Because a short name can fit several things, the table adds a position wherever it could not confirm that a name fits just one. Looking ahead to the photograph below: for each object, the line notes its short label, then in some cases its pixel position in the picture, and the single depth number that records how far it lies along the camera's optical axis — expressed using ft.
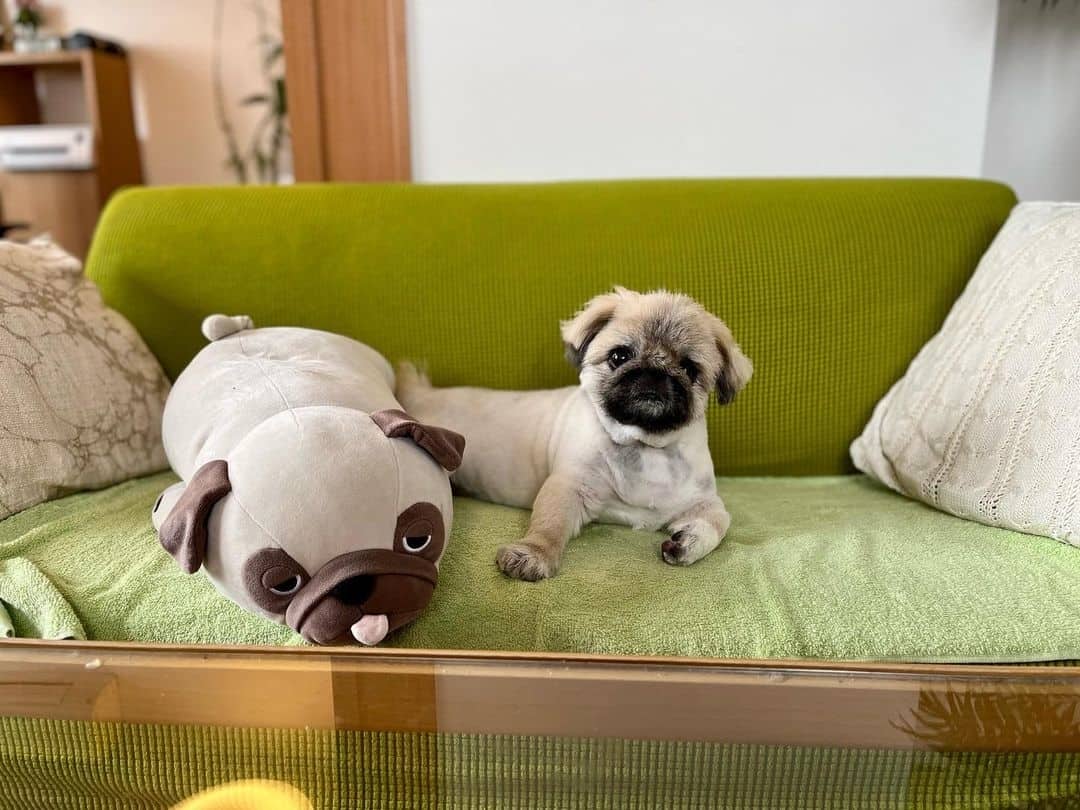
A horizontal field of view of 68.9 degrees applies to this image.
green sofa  5.04
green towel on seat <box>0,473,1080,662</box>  3.09
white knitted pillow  3.77
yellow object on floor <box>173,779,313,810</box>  2.51
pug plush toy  2.83
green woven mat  2.46
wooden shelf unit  12.63
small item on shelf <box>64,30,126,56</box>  12.56
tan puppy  3.91
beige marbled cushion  3.93
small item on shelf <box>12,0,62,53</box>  12.67
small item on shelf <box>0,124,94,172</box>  12.35
